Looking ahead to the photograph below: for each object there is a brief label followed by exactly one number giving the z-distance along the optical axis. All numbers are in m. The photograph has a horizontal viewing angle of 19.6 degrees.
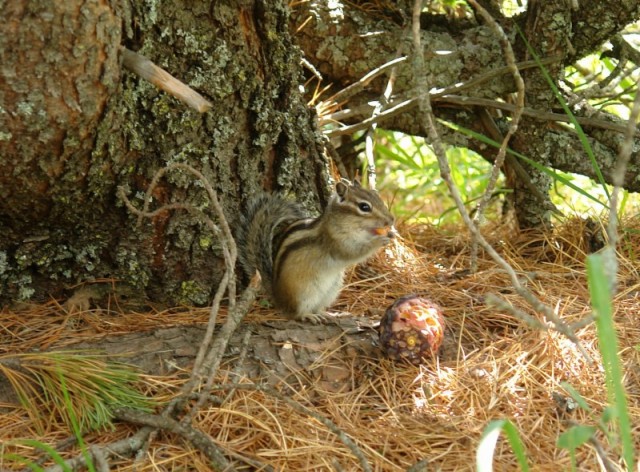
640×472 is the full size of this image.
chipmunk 1.33
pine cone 1.25
